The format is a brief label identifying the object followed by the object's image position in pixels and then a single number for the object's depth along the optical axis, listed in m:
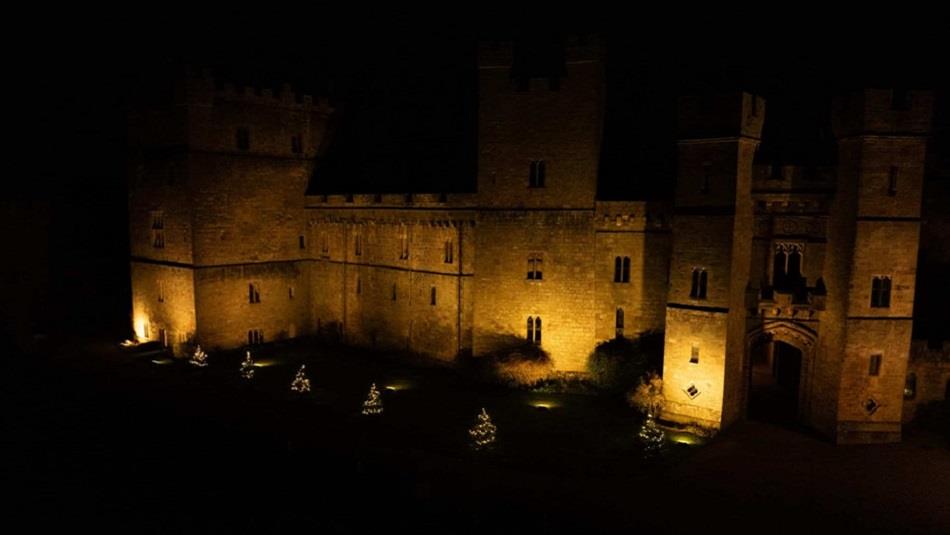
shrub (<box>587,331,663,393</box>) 27.36
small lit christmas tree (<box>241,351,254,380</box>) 31.33
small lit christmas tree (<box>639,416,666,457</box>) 22.36
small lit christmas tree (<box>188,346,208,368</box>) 32.91
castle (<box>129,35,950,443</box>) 23.50
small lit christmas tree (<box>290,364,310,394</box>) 29.06
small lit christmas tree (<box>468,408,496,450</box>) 22.89
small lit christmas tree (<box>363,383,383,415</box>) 26.20
